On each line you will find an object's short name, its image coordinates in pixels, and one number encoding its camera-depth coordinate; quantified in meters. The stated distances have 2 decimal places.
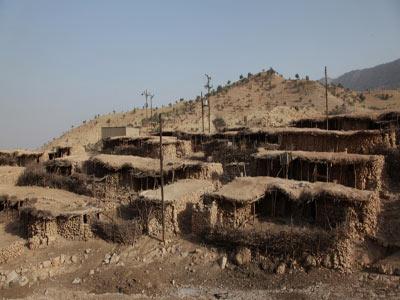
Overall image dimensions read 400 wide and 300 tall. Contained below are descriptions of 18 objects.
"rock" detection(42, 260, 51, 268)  14.52
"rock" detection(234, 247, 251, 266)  13.18
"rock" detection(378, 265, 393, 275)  11.73
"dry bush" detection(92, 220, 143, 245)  15.07
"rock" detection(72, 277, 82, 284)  13.66
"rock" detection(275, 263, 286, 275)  12.59
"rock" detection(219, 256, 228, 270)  13.28
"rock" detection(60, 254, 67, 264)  14.77
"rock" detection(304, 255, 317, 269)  12.47
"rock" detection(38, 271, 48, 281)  14.08
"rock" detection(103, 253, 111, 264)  14.43
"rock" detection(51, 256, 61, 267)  14.62
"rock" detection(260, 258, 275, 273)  12.78
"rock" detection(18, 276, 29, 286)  13.90
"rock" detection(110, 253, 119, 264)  14.38
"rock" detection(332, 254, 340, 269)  12.29
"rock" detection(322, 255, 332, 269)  12.34
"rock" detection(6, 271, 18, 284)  14.07
